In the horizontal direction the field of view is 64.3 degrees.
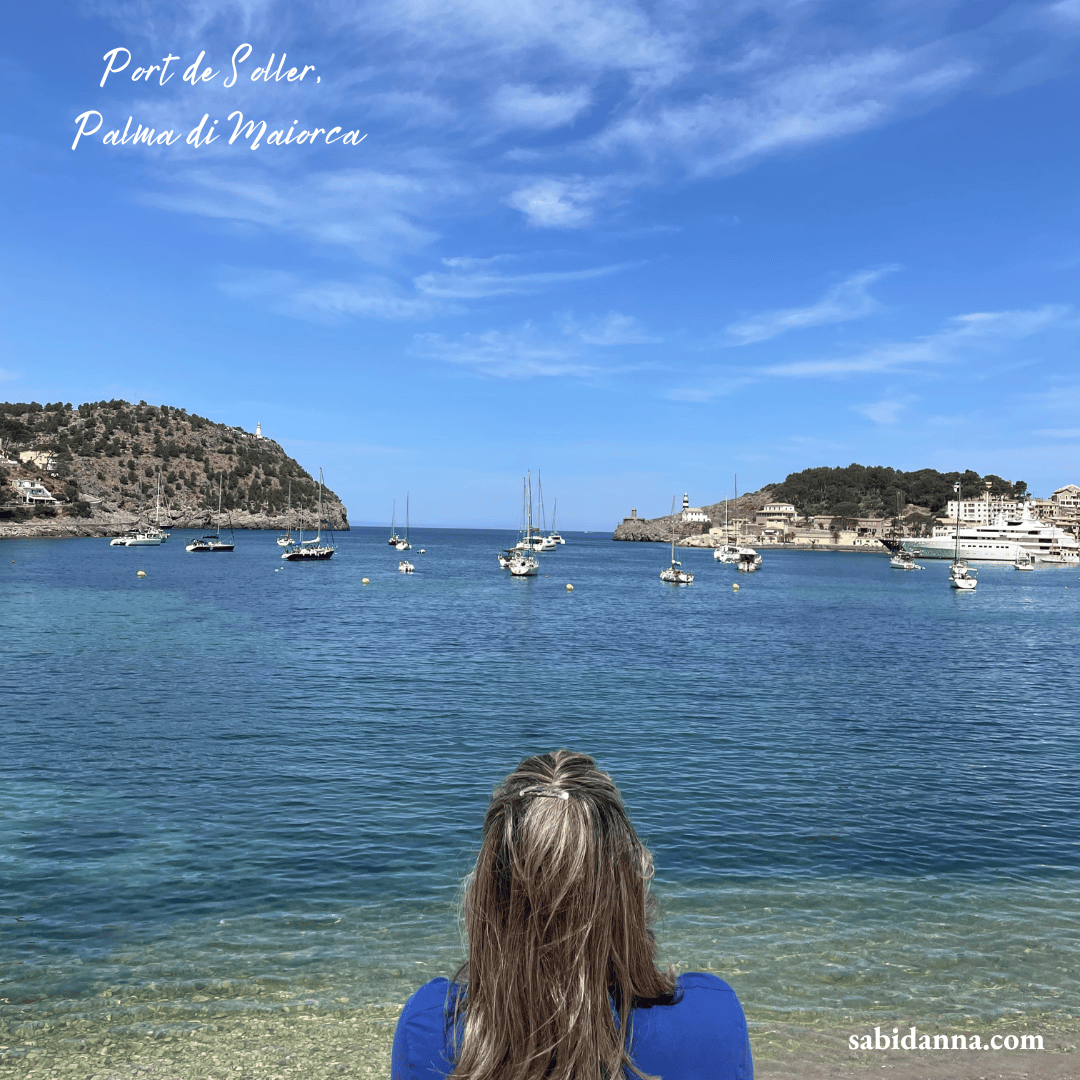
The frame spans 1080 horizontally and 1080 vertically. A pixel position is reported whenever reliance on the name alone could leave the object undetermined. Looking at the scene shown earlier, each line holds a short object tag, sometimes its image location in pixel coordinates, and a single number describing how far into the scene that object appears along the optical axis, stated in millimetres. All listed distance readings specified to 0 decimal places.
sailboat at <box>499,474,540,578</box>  90688
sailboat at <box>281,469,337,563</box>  109025
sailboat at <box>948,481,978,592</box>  85562
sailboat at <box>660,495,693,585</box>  84312
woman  2072
